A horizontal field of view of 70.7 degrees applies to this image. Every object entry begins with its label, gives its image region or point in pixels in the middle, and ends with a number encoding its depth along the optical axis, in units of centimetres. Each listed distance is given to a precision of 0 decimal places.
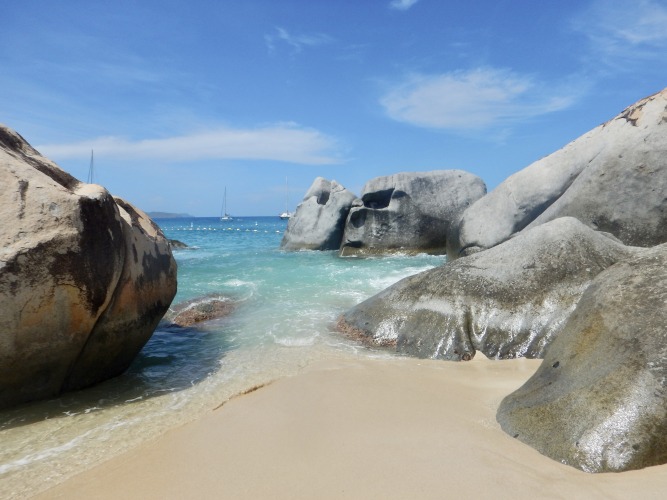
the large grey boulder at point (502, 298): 558
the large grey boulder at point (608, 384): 281
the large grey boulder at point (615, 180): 892
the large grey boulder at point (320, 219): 2236
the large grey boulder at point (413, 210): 1916
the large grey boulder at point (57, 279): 397
